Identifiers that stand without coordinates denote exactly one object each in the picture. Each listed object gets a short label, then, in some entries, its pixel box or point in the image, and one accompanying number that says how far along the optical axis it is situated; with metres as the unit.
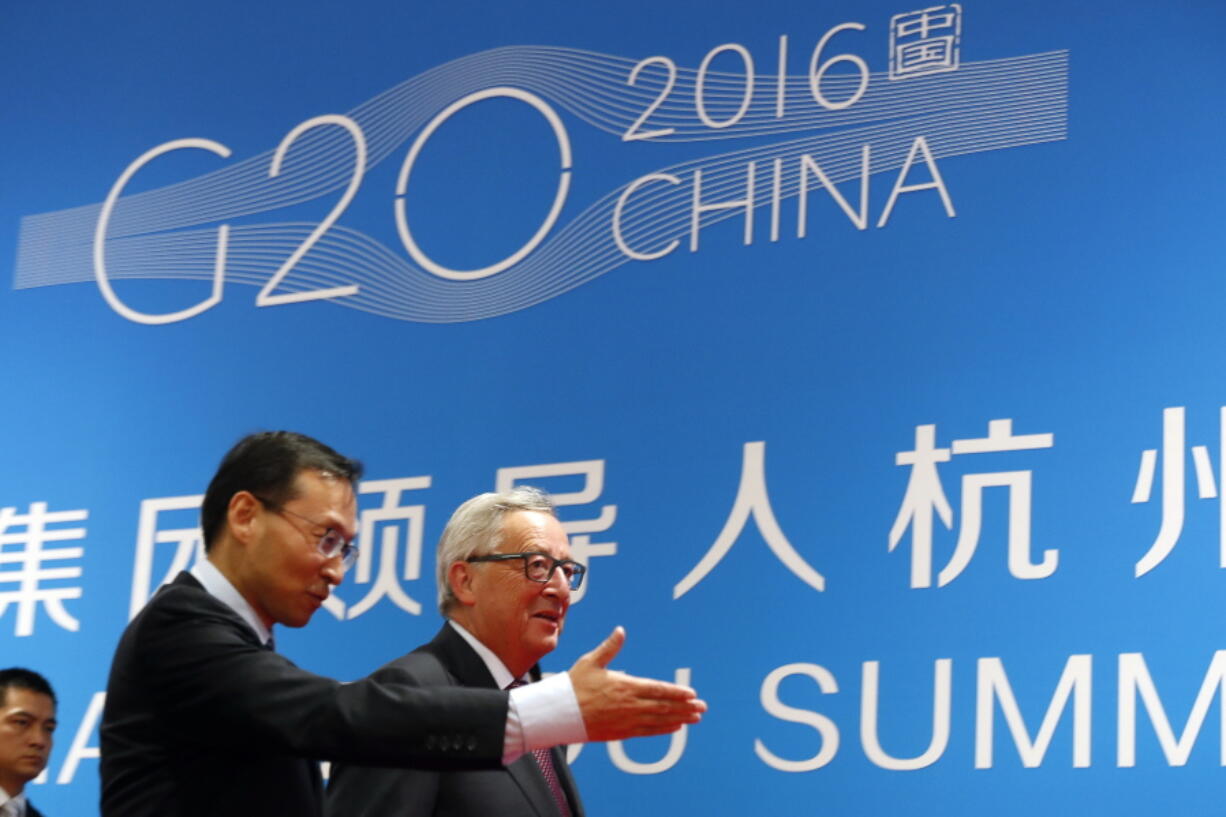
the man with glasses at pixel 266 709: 2.03
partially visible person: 4.20
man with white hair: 2.71
